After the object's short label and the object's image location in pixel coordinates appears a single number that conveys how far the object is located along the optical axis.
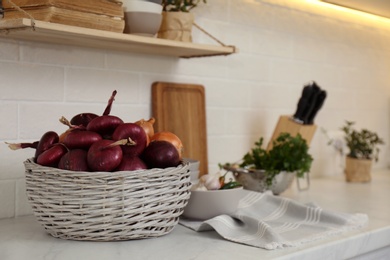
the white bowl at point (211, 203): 1.19
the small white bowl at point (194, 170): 1.35
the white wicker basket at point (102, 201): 0.97
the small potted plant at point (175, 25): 1.43
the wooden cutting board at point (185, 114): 1.54
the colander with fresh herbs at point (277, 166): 1.59
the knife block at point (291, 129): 1.83
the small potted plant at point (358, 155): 2.01
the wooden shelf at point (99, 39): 1.07
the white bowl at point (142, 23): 1.30
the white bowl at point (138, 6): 1.30
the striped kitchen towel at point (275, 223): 1.08
